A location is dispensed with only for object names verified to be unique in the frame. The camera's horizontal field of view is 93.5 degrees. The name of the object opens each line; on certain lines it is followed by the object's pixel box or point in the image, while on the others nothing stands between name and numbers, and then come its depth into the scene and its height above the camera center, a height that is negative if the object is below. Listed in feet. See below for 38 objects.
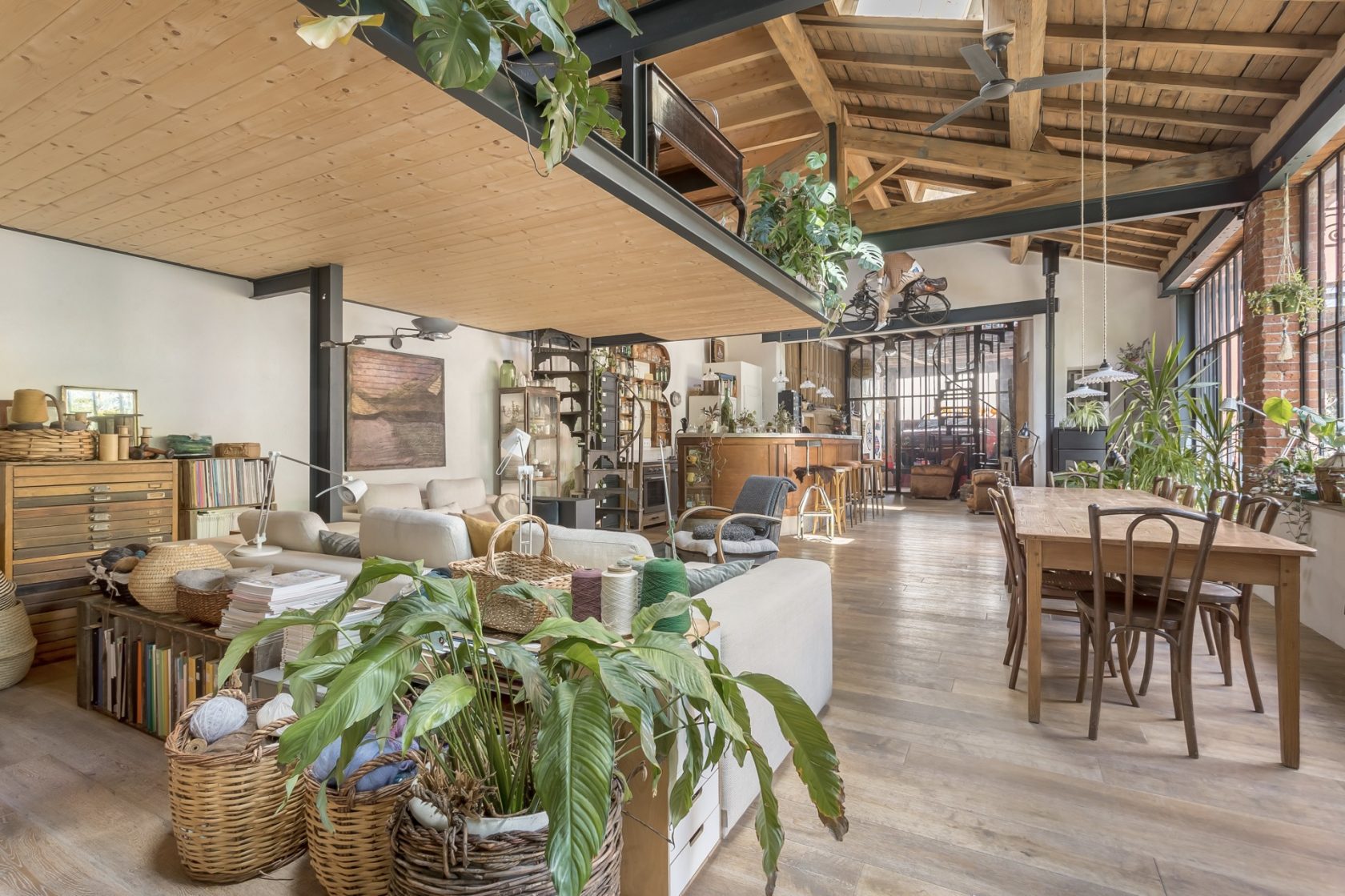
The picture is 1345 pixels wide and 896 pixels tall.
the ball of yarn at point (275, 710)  6.11 -2.56
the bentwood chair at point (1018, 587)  10.33 -2.32
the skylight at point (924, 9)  15.26 +10.76
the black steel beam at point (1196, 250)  20.00 +7.40
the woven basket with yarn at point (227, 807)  5.60 -3.24
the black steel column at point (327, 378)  14.05 +1.57
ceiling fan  11.44 +7.00
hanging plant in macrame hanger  15.75 +3.76
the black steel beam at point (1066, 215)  17.87 +7.34
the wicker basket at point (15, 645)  10.37 -3.29
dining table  7.57 -1.47
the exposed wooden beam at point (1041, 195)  17.76 +7.96
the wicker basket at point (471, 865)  3.78 -2.53
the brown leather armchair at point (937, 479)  42.52 -2.13
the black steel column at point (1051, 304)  32.45 +7.49
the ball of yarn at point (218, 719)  5.93 -2.59
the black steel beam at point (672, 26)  10.14 +7.03
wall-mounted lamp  13.08 +2.49
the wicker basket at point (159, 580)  8.77 -1.83
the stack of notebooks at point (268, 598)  7.34 -1.79
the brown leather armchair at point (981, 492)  34.78 -2.50
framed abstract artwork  18.44 +1.15
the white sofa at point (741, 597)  6.47 -1.76
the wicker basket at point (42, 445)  11.31 +0.05
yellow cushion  8.69 -1.20
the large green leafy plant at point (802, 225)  16.74 +6.02
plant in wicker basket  3.12 -1.48
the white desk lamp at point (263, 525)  8.61 -1.11
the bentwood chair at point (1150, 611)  7.80 -2.23
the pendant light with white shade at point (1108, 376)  14.10 +1.61
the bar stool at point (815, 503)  24.94 -2.40
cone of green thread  5.53 -1.17
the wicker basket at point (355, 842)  5.08 -3.20
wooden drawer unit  11.21 -1.45
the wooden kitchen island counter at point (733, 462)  26.63 -0.62
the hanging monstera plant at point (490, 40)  4.66 +3.35
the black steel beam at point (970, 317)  35.42 +7.54
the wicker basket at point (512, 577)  5.79 -1.31
